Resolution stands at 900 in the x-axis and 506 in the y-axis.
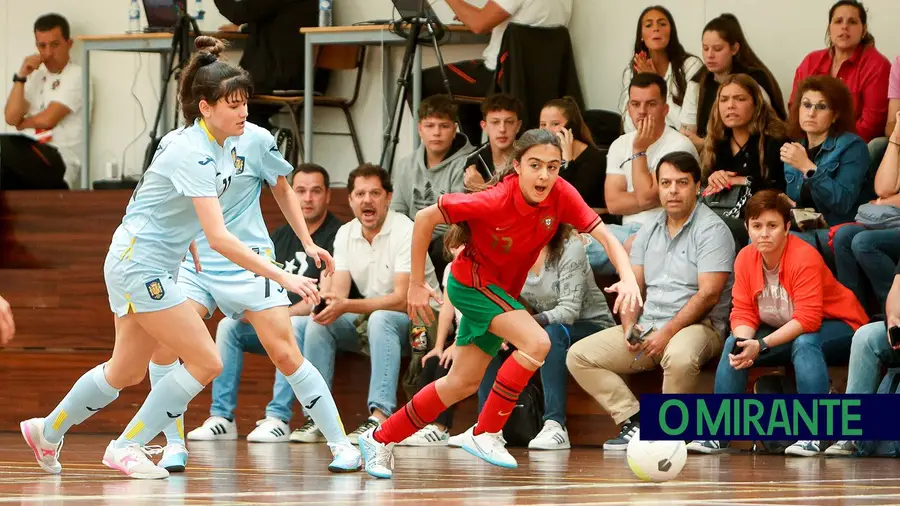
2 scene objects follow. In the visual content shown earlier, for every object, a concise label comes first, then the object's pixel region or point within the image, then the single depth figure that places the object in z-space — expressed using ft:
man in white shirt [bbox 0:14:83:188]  62.85
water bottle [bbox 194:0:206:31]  62.69
